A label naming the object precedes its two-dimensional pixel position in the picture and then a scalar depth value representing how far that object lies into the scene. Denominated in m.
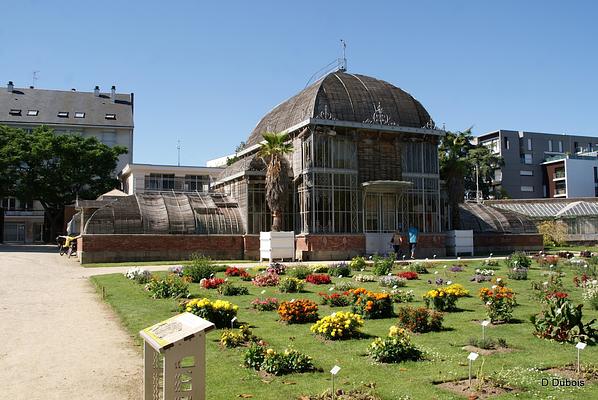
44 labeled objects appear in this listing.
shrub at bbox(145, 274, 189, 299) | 17.58
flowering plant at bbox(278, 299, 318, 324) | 13.14
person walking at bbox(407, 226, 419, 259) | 36.75
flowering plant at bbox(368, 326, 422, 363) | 9.59
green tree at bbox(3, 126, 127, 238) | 57.66
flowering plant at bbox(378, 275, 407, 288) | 20.18
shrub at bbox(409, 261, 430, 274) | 25.25
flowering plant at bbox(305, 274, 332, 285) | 21.39
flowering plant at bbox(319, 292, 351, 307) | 15.75
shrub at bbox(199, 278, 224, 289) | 19.55
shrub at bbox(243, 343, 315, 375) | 9.05
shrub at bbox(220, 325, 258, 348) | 10.91
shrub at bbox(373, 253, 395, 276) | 24.42
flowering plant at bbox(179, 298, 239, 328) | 12.78
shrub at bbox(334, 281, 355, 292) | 19.08
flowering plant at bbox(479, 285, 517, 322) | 12.89
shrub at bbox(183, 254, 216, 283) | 22.17
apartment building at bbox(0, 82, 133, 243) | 76.12
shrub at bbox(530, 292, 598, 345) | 10.63
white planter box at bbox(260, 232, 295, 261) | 35.78
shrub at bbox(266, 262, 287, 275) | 23.49
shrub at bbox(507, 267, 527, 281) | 21.98
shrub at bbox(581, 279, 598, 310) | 14.38
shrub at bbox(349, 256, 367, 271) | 27.12
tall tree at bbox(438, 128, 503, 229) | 43.06
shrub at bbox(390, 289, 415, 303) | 16.39
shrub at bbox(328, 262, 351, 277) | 24.12
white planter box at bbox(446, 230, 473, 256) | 41.16
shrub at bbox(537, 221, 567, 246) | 52.97
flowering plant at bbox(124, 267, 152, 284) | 21.48
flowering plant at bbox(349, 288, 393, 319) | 13.69
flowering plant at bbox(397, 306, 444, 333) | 12.02
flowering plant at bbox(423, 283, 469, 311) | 14.62
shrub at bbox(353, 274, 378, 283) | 21.76
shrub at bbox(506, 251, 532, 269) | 26.17
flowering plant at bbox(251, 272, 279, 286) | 20.70
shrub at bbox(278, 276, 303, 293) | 18.81
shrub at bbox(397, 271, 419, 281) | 22.39
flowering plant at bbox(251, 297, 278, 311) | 15.28
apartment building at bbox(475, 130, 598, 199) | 95.50
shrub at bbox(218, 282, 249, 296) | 18.02
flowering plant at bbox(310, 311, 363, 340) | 11.29
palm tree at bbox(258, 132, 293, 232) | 36.56
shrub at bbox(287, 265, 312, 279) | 22.73
